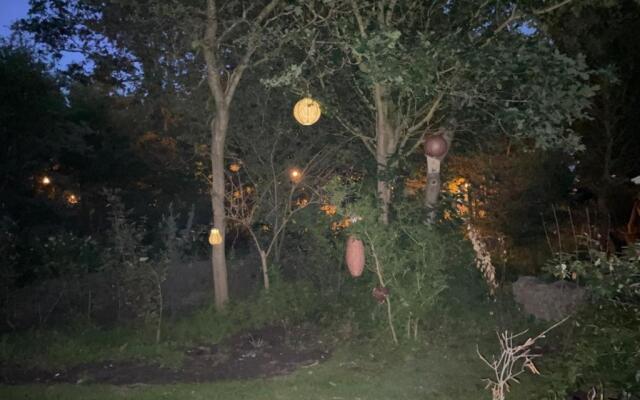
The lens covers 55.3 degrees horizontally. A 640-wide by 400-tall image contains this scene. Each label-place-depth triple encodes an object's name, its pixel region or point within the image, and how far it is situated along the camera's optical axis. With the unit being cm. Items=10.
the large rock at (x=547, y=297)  841
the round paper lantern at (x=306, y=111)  762
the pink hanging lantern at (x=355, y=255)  721
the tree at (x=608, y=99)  1103
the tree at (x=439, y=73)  707
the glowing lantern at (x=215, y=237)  889
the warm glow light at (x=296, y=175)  1102
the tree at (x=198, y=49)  862
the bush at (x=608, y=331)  380
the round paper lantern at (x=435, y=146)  787
